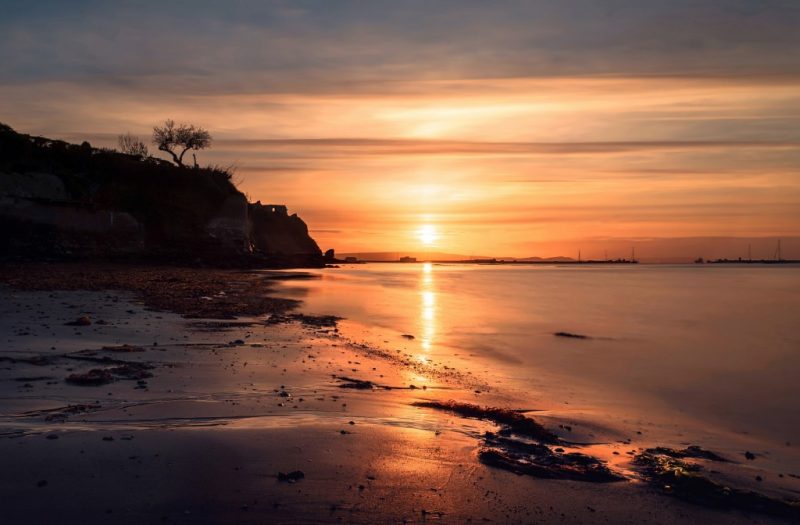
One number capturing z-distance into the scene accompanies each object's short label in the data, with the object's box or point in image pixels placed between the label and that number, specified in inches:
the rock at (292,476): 164.6
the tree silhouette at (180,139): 2105.1
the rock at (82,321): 418.9
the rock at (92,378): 256.5
